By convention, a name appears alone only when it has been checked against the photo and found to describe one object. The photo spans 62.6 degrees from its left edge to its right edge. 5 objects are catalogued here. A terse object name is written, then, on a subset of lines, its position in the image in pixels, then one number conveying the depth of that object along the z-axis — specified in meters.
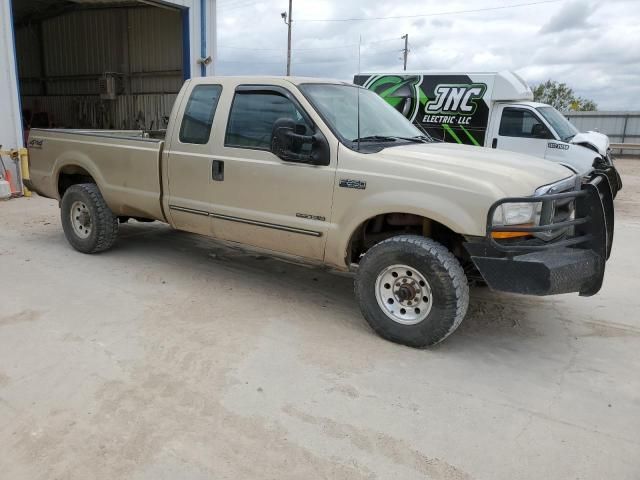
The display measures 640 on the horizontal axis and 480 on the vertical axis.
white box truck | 10.47
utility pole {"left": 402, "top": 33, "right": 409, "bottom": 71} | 50.22
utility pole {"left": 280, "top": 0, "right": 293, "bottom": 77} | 35.22
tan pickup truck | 3.59
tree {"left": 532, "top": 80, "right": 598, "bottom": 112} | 44.25
